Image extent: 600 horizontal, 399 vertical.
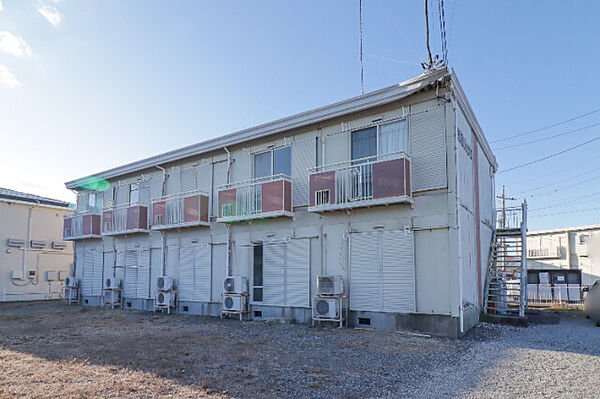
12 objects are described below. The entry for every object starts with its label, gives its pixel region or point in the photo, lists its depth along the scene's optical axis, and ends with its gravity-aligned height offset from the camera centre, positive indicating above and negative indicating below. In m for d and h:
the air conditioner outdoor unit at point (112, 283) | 18.28 -1.56
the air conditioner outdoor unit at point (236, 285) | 13.76 -1.22
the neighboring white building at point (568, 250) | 24.03 -0.20
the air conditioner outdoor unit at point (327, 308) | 11.45 -1.63
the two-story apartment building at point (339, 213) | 10.72 +1.01
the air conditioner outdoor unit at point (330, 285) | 11.47 -1.03
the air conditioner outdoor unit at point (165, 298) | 15.73 -1.88
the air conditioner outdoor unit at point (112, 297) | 18.04 -2.11
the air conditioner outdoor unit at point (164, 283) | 15.85 -1.35
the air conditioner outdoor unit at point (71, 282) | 20.45 -1.68
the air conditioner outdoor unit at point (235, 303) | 13.66 -1.78
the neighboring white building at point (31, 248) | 22.81 -0.09
